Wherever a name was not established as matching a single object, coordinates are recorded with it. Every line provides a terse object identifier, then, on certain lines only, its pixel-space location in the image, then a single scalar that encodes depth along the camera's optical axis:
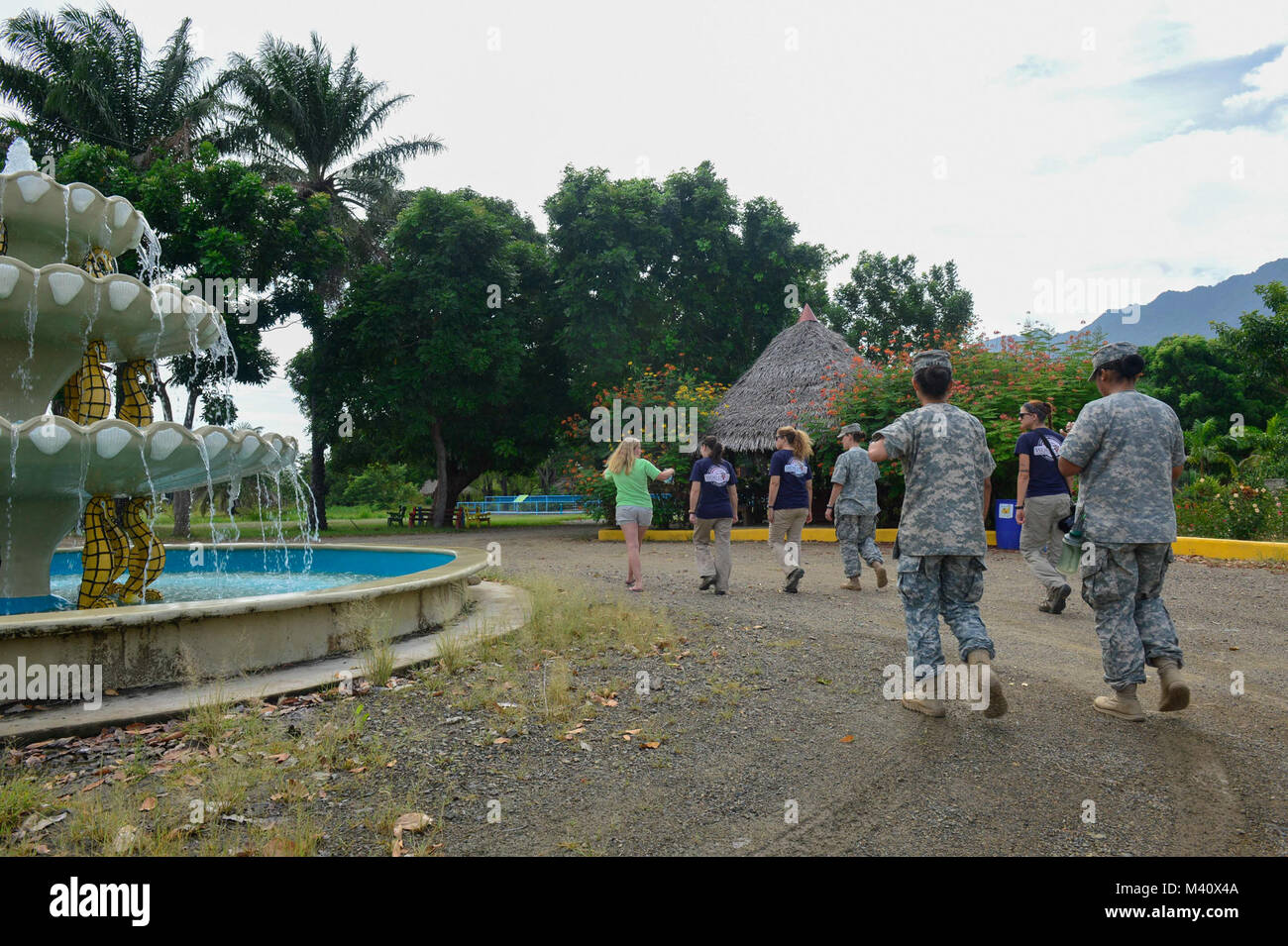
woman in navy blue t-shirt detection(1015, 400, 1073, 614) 7.60
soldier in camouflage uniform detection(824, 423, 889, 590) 9.09
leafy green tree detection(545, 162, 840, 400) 24.72
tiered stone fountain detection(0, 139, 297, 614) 5.67
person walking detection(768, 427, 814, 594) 9.16
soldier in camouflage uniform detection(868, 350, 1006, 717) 4.16
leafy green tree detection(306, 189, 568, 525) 22.84
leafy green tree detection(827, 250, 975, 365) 38.03
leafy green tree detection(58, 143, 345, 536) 18.38
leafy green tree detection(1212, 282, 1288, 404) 24.34
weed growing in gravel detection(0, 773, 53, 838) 2.93
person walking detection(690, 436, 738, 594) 8.65
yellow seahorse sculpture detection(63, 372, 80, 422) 6.63
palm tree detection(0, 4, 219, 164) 20.50
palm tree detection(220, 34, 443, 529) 23.92
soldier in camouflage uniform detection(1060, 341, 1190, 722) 4.09
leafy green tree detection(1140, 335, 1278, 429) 36.22
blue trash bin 13.42
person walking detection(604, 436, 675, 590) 8.73
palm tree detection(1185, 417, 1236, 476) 24.77
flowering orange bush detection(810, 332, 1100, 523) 14.59
